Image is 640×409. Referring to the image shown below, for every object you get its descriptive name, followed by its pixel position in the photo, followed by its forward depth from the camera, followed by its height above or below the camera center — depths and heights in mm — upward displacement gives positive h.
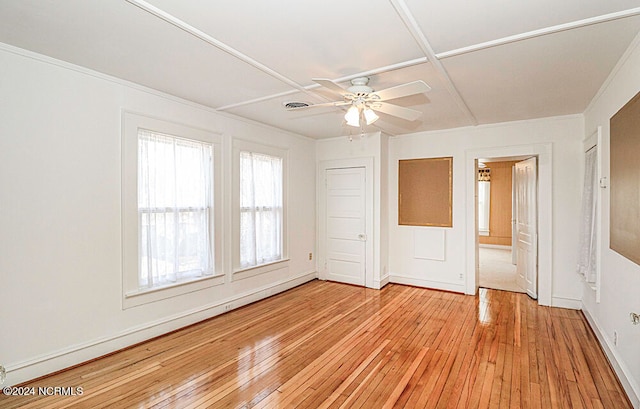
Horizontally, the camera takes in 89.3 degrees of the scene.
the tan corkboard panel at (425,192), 5293 +168
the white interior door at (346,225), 5605 -423
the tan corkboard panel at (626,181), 2287 +161
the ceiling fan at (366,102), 2651 +886
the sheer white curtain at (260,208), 4602 -104
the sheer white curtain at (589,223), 3678 -248
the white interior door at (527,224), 4723 -345
